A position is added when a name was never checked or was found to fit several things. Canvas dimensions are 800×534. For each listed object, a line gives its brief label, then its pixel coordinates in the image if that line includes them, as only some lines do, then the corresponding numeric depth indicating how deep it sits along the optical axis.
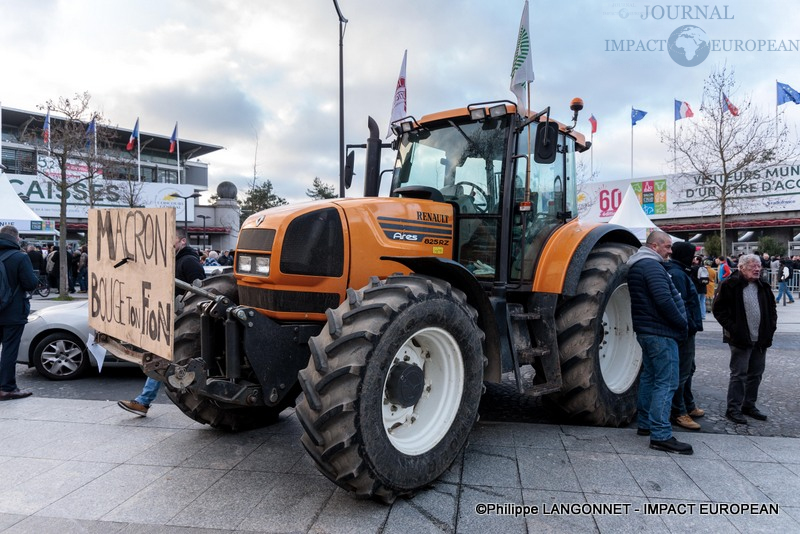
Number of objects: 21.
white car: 7.24
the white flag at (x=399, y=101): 6.32
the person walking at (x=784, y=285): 17.94
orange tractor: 3.17
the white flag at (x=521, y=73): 4.79
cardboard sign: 3.48
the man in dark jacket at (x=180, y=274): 5.29
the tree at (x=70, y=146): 18.56
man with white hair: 5.41
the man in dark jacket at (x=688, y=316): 5.08
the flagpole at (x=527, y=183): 4.73
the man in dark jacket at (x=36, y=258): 19.89
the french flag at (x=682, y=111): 28.58
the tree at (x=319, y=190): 63.56
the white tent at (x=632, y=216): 15.80
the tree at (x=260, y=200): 51.49
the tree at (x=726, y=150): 18.89
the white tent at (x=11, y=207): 14.03
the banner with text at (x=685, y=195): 27.94
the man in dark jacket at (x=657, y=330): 4.42
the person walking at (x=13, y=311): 6.13
